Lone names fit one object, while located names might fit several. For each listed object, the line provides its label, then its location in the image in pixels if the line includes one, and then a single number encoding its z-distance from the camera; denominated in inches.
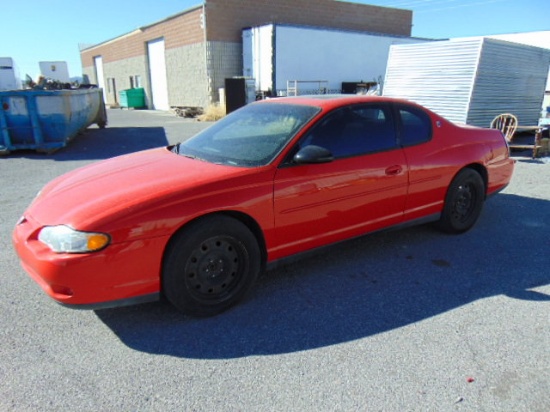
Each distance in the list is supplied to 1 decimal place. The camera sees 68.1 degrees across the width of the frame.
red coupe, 101.9
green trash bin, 1310.3
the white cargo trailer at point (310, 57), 911.0
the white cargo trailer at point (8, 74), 790.5
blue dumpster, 389.1
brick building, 971.9
